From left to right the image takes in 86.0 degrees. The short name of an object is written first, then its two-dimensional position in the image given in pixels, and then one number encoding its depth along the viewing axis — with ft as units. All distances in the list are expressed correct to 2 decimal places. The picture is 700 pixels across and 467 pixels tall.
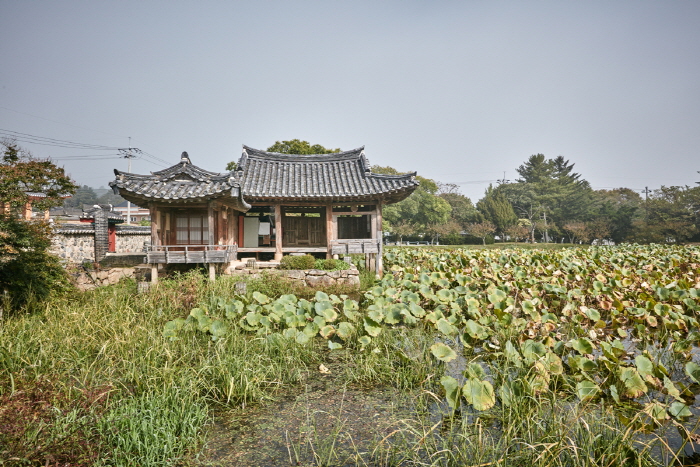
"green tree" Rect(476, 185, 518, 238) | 127.24
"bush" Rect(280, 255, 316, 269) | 35.50
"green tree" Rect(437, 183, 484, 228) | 138.10
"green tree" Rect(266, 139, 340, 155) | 78.89
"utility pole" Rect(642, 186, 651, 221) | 110.11
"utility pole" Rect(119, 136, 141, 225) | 121.97
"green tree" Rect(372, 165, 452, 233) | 113.50
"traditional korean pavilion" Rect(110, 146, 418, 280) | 33.30
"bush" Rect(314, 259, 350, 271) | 36.24
